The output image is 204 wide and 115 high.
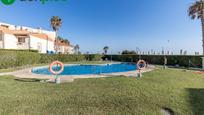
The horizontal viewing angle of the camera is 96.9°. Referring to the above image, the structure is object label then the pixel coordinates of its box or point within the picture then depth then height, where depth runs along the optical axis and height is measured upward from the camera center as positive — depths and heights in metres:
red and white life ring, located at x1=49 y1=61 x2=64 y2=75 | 5.67 -0.64
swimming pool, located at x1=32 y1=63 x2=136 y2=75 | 12.12 -1.47
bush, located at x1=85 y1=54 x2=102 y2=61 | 22.18 +0.01
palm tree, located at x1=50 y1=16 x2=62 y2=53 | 22.92 +8.89
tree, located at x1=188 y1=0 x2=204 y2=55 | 13.90 +7.38
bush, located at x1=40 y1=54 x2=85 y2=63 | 16.03 -0.18
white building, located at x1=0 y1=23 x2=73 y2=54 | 16.70 +3.57
